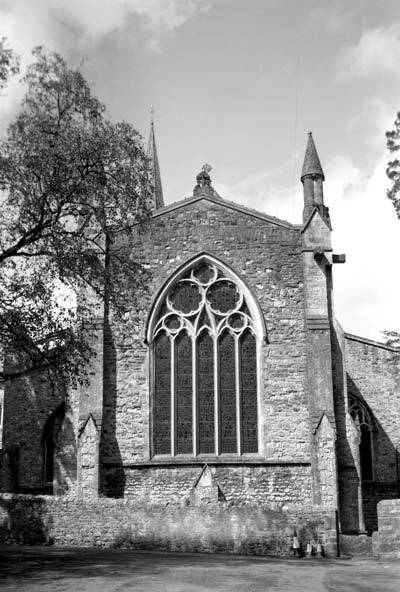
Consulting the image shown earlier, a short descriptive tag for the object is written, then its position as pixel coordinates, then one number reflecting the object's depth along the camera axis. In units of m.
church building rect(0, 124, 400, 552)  23.75
